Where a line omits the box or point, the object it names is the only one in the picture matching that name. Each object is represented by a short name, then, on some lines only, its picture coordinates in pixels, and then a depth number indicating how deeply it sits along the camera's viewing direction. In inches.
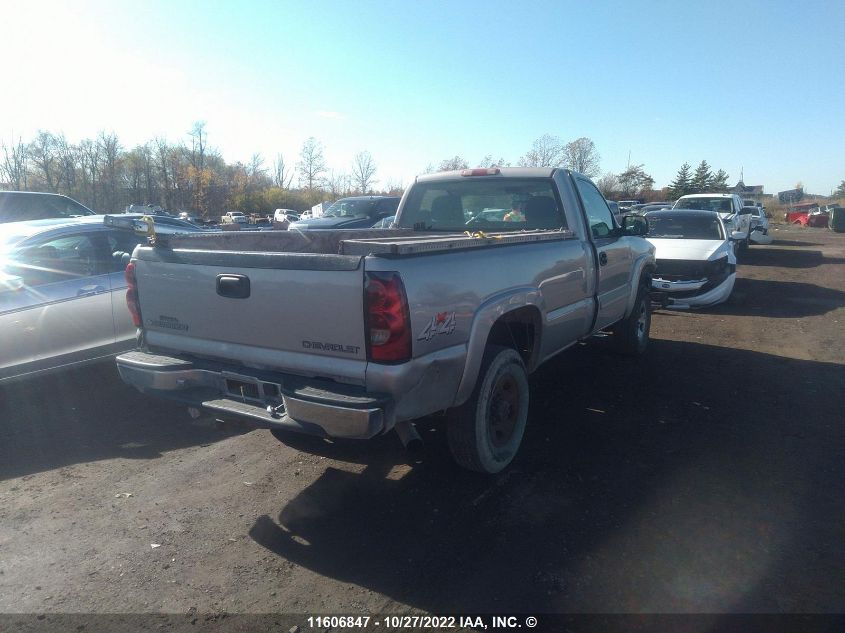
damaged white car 387.5
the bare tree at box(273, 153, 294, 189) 3083.2
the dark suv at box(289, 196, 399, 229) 629.3
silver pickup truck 119.2
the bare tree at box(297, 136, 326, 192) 3029.0
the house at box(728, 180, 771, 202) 2320.0
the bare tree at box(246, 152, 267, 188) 2901.1
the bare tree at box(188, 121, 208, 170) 2696.9
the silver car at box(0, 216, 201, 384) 206.1
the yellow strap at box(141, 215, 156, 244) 155.9
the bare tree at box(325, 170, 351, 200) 2944.1
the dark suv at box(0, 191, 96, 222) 427.5
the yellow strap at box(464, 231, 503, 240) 155.8
